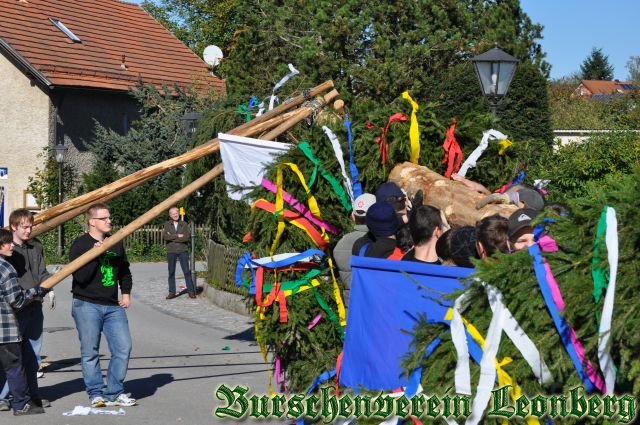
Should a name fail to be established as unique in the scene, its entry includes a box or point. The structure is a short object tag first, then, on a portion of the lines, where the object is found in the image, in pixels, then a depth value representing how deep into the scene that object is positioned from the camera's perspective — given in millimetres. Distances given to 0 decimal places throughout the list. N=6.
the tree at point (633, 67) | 62888
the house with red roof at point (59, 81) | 31484
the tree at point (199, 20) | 52031
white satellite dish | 37188
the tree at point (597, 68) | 104062
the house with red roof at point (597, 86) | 79656
